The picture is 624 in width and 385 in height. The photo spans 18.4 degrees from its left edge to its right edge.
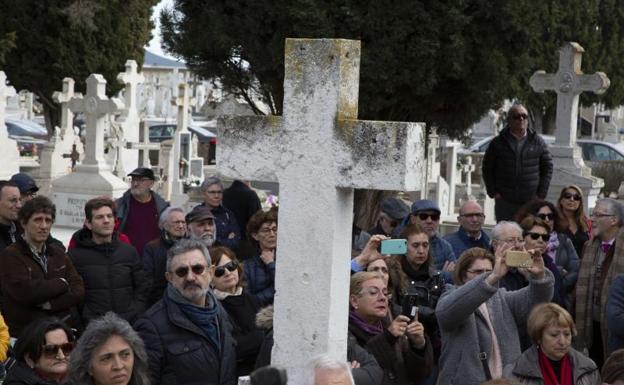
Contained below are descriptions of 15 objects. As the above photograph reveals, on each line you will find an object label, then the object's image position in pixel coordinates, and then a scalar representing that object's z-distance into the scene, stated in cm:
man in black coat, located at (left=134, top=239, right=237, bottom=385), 900
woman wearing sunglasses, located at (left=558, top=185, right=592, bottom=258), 1471
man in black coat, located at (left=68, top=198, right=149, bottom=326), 1173
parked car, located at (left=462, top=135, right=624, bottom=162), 4603
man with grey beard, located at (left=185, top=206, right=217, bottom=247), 1284
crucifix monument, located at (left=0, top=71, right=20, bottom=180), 3245
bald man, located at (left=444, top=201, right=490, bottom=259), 1380
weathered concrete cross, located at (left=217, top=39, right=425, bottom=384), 792
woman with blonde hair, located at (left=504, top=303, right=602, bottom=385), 965
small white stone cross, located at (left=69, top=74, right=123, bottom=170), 2733
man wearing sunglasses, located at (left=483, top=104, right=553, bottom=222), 1717
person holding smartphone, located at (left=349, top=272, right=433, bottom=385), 942
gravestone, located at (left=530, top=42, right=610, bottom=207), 2233
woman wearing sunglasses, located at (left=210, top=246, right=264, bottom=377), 967
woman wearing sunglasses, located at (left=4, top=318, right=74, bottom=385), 865
